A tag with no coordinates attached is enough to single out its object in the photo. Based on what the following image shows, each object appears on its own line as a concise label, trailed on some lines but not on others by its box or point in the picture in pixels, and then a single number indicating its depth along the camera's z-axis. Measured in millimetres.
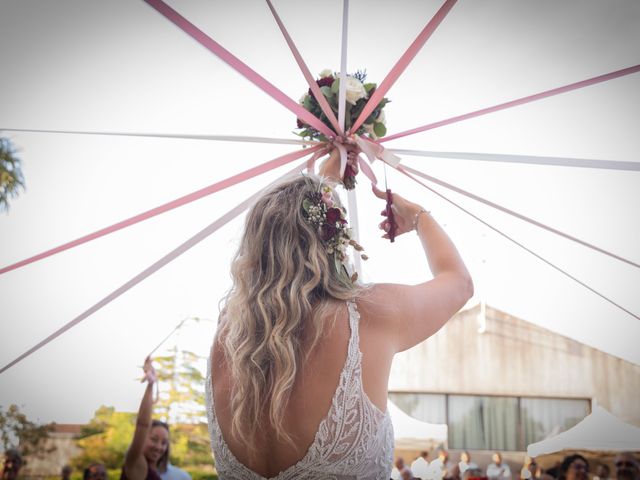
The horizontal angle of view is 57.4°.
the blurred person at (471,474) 9823
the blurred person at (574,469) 7785
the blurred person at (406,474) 9031
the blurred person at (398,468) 9312
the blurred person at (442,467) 9820
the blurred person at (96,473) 6363
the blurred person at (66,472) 8492
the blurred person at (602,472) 9227
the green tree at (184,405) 9547
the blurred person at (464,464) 10109
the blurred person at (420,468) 9586
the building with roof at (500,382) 10867
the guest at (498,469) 10126
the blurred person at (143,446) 3838
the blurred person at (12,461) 7852
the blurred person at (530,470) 9595
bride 1682
